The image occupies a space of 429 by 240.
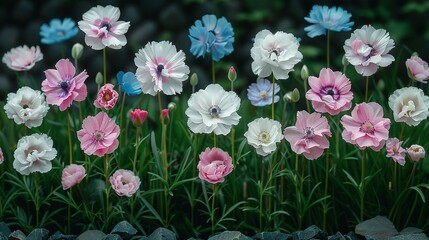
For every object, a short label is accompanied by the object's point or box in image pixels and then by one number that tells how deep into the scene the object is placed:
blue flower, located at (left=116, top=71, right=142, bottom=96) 1.52
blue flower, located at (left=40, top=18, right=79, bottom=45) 1.75
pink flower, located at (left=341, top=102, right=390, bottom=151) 1.42
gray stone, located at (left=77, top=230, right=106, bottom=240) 1.45
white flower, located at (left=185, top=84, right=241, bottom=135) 1.41
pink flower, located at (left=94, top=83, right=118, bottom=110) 1.45
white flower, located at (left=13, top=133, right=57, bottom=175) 1.45
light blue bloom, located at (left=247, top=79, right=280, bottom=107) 1.57
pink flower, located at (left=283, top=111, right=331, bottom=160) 1.43
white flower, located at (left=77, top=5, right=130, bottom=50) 1.47
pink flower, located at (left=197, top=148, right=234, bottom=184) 1.42
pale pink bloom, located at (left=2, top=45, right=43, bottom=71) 1.64
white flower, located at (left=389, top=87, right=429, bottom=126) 1.44
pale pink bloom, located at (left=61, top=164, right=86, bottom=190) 1.46
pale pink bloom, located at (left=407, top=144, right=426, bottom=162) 1.44
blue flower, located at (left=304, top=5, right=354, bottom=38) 1.54
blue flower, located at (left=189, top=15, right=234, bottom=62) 1.51
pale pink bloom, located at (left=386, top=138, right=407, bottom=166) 1.44
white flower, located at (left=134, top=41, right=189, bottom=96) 1.44
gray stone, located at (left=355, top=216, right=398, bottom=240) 1.45
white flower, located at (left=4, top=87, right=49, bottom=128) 1.46
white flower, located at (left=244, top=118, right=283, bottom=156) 1.42
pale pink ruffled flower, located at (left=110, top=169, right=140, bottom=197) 1.45
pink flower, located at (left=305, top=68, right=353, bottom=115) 1.43
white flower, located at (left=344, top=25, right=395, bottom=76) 1.46
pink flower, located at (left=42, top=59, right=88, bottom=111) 1.44
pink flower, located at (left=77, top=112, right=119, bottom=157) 1.44
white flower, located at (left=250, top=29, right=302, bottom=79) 1.43
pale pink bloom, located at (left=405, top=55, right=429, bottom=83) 1.49
